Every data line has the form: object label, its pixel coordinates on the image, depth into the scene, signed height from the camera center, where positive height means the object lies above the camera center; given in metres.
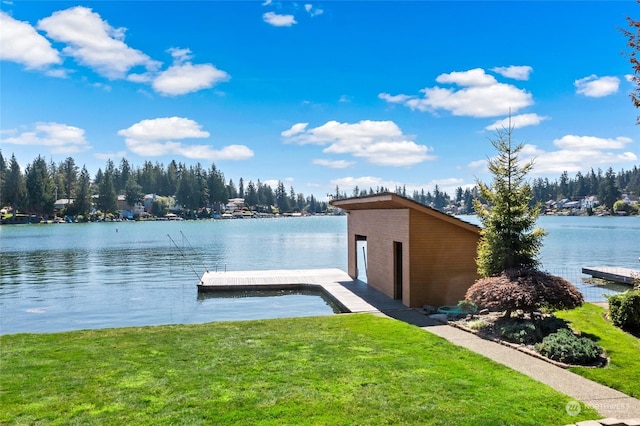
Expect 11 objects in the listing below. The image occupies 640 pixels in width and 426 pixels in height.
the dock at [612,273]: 27.34 -4.38
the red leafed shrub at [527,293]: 11.40 -2.19
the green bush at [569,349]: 9.46 -3.02
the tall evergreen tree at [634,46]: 7.82 +2.63
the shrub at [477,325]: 12.69 -3.27
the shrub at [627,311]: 11.93 -2.82
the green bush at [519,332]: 11.04 -3.07
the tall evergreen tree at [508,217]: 13.48 -0.37
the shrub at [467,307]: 14.51 -3.15
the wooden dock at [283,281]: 21.88 -3.72
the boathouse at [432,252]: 16.27 -1.63
